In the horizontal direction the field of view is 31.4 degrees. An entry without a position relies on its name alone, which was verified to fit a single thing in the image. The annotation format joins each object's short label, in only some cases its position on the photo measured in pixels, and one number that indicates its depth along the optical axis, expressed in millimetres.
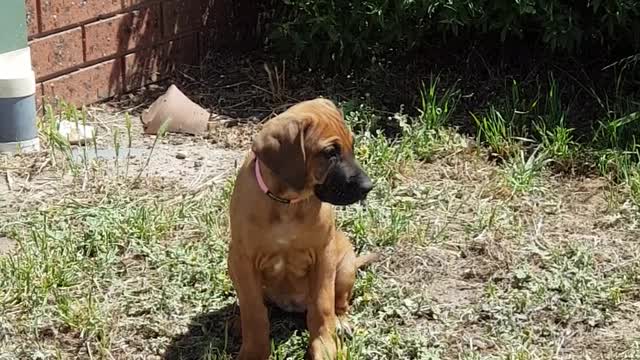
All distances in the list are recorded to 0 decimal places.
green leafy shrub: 5891
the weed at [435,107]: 5672
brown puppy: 3438
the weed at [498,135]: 5516
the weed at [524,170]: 5125
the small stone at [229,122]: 6035
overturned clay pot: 5875
